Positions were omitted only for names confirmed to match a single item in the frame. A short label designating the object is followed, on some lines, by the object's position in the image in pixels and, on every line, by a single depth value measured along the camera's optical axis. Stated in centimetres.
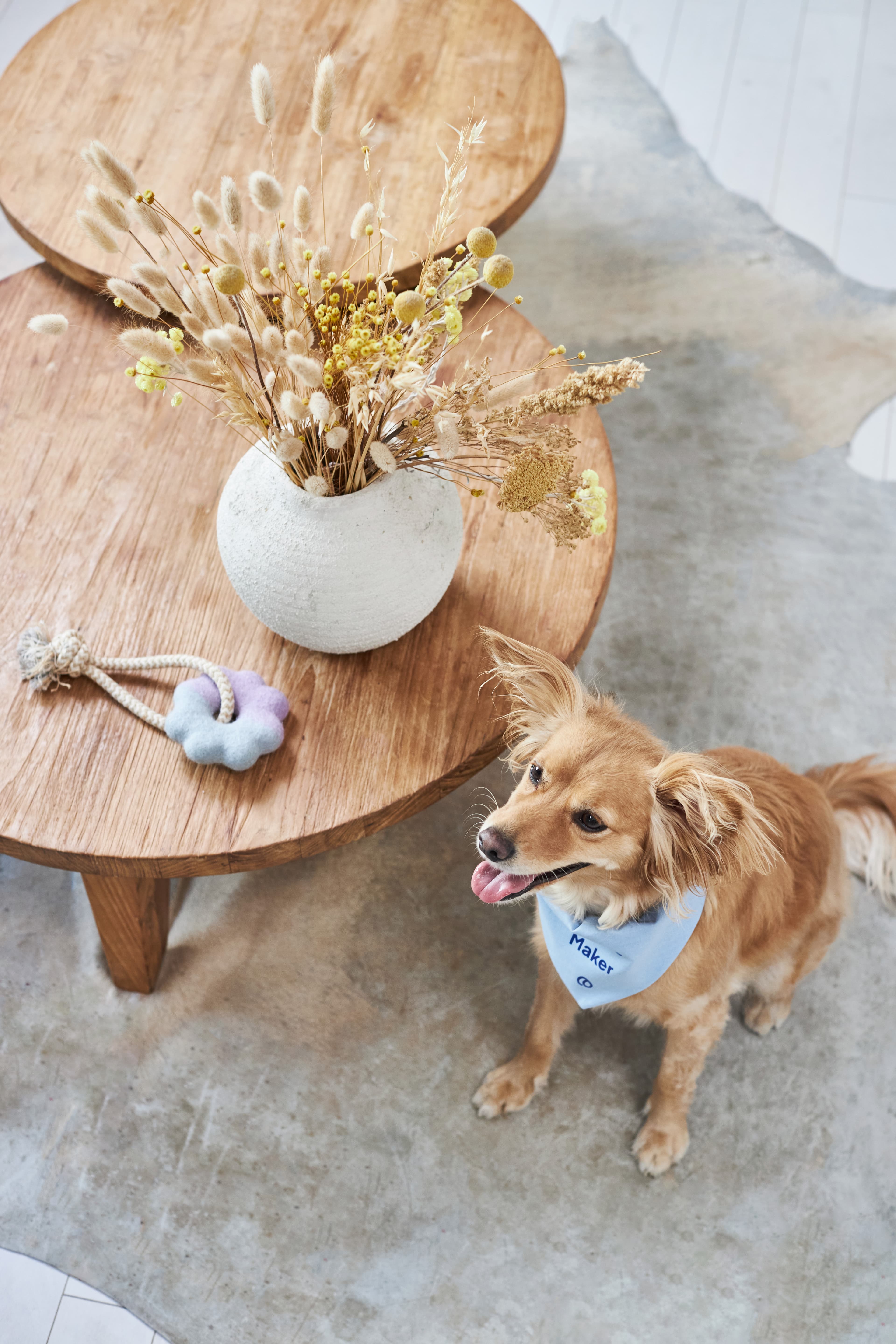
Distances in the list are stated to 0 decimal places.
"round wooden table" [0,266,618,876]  124
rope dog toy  125
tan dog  112
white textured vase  118
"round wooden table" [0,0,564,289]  180
